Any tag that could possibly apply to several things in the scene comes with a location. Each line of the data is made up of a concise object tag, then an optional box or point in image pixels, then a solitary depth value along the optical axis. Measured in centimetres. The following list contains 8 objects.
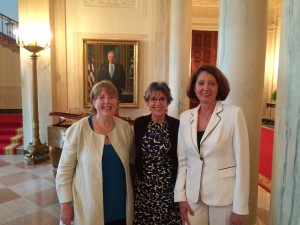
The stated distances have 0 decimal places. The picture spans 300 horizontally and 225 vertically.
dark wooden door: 919
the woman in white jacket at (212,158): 165
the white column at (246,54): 230
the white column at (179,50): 543
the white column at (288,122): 134
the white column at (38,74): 591
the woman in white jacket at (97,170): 186
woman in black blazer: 197
